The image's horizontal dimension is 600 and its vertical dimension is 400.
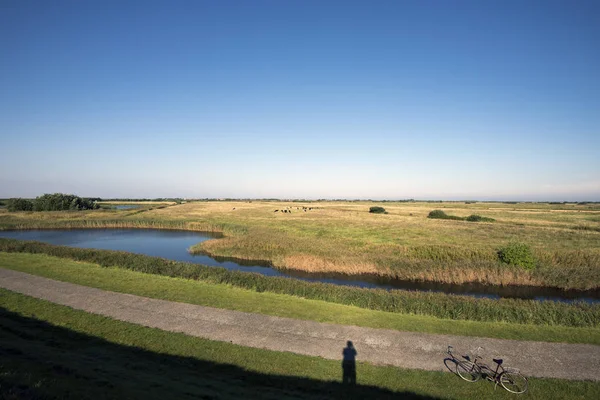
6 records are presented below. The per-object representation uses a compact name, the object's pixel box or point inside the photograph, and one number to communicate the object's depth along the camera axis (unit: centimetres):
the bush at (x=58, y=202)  10712
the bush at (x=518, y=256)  3244
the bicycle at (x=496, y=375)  1108
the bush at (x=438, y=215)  8304
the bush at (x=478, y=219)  7750
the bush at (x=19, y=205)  10494
